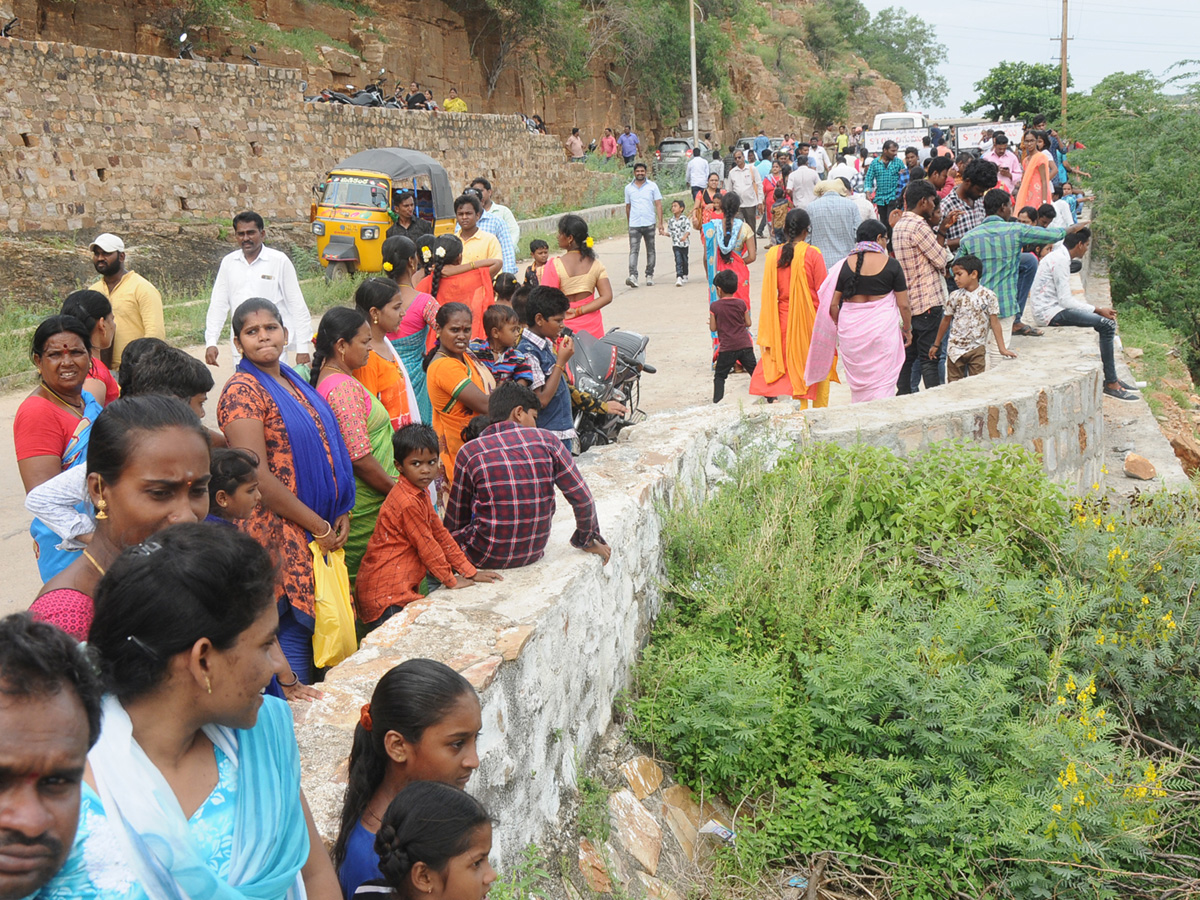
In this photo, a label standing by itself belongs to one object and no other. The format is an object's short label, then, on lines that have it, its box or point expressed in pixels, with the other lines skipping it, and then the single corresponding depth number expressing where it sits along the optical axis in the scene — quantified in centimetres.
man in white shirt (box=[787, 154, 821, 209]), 1609
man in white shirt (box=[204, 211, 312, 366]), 632
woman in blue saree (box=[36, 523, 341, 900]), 148
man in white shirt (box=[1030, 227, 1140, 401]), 870
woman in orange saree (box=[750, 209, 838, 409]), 756
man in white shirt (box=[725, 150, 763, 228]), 1758
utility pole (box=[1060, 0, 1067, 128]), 2577
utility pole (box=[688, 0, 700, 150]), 3534
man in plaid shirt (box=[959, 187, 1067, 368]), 780
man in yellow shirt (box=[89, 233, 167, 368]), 611
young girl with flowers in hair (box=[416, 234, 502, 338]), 671
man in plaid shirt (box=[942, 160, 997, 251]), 890
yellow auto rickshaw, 1595
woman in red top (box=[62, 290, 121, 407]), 438
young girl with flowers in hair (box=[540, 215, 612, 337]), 715
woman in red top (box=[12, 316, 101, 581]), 365
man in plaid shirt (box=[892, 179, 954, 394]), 738
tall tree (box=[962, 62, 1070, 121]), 3594
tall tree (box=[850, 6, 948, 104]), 8256
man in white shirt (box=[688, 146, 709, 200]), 1898
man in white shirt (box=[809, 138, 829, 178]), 1997
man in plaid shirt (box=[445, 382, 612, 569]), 358
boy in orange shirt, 338
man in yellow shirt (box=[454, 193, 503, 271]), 714
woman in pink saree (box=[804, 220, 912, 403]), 691
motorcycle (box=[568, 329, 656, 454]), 592
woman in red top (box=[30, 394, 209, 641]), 222
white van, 3133
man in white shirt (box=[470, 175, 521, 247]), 905
